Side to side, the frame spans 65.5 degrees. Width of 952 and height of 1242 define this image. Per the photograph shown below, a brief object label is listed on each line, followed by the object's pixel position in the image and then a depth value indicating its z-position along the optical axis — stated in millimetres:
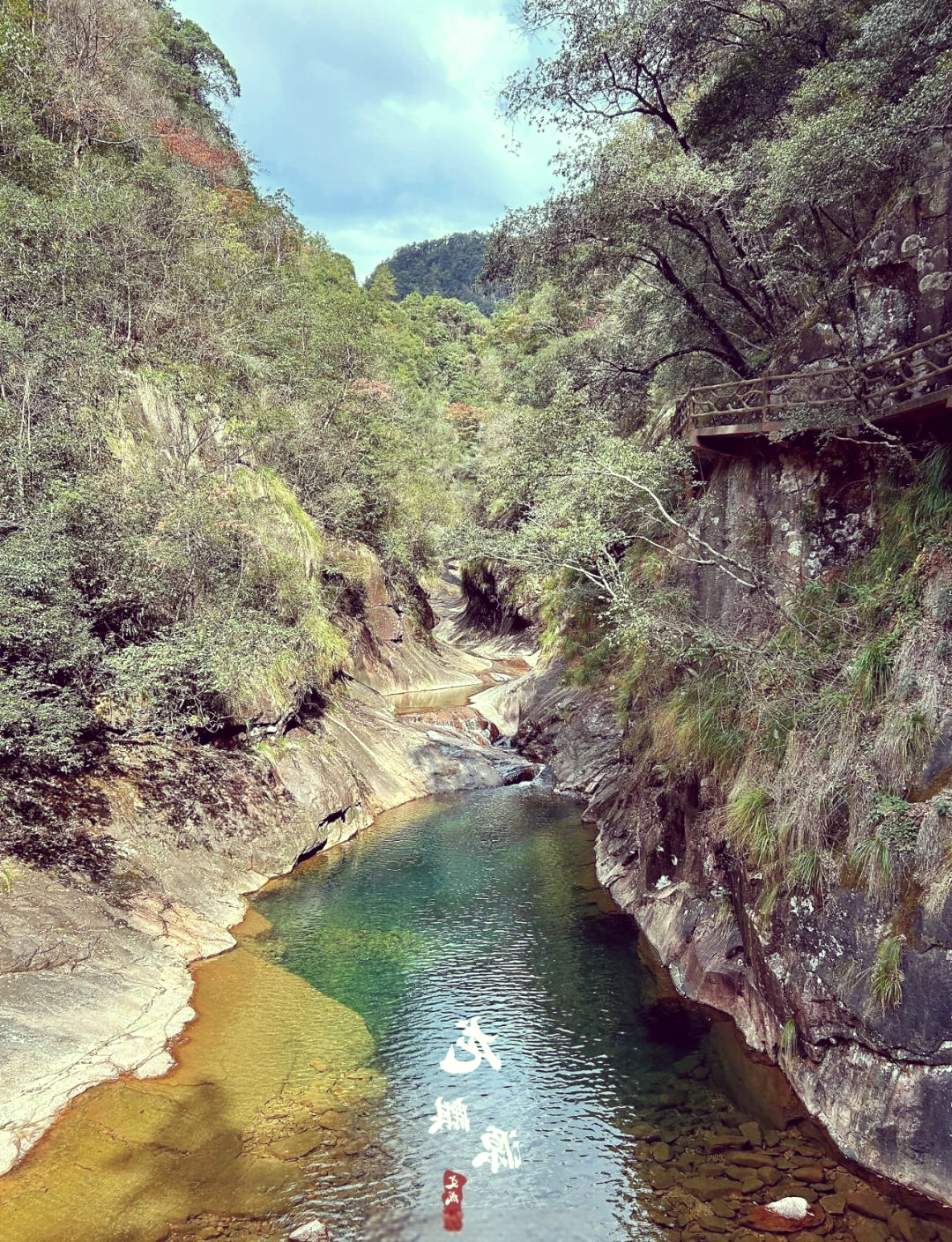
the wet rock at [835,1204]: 7383
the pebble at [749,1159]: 8156
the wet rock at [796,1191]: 7604
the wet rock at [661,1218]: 7422
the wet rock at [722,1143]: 8461
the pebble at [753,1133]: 8500
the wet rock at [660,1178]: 7973
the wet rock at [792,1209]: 7363
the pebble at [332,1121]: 8805
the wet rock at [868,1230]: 7035
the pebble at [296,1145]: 8273
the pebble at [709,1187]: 7746
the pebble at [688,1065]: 10039
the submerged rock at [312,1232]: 7082
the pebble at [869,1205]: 7266
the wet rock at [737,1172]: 7982
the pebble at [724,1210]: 7433
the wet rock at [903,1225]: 6996
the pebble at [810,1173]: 7848
